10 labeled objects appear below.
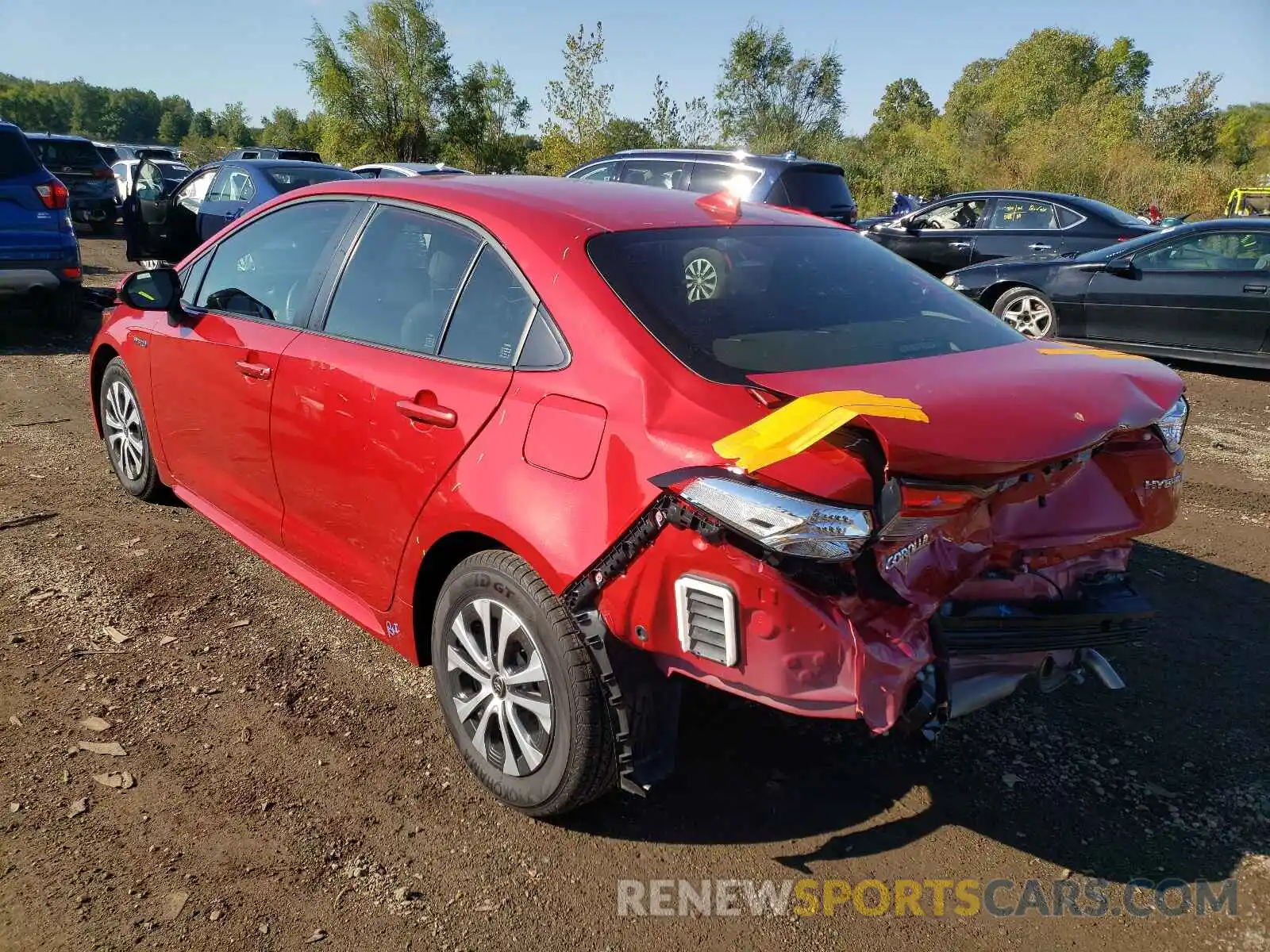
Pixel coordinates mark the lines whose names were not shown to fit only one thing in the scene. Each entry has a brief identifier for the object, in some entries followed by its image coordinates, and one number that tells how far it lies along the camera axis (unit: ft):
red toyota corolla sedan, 6.74
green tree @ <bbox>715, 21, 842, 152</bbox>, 128.36
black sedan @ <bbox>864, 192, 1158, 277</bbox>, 35.65
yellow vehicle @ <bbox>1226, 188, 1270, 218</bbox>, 74.75
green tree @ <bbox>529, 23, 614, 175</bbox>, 86.48
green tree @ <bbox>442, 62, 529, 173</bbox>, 136.15
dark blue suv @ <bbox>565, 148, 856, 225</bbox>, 33.42
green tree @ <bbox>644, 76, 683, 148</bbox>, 95.96
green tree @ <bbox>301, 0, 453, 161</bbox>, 130.11
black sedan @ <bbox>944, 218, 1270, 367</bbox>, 26.91
